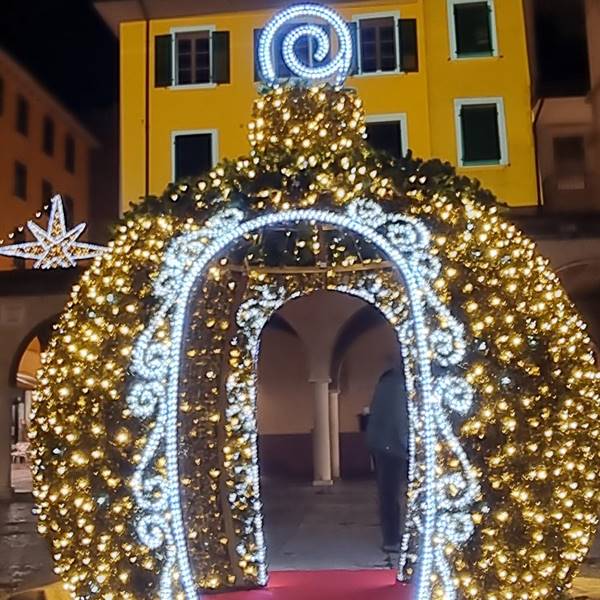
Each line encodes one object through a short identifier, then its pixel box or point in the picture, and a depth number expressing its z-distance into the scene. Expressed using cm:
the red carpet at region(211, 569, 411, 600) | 585
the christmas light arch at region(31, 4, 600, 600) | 440
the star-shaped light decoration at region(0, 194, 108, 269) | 1602
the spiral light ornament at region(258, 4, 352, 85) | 517
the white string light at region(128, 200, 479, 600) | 434
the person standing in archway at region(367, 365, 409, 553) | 762
